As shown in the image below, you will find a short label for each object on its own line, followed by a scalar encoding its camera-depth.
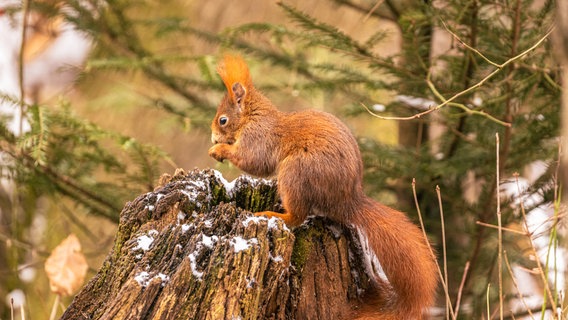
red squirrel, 7.36
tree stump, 7.25
